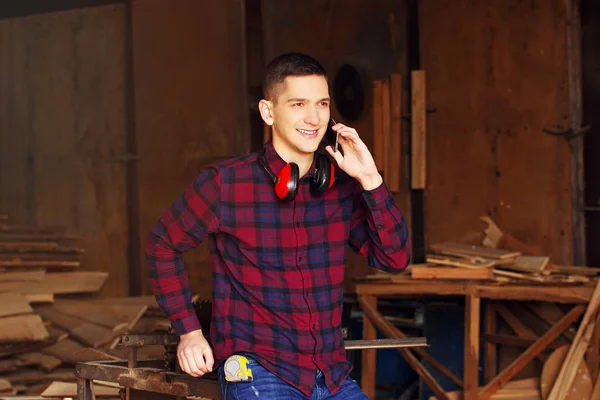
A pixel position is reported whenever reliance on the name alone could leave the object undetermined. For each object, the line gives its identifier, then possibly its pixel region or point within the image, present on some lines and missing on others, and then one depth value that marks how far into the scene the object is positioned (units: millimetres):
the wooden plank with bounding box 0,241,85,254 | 9047
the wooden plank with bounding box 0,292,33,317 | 7859
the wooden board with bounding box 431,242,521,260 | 7066
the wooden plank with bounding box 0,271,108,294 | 8625
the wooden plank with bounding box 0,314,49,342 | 7634
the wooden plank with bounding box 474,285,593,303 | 6602
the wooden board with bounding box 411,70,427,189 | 8227
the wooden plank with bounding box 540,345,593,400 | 6441
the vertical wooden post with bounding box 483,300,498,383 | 7787
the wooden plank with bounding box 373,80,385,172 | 8398
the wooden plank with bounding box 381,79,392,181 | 8359
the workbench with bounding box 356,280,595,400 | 6656
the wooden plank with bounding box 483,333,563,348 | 7332
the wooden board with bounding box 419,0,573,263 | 7742
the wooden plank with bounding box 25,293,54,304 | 8516
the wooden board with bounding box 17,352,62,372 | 7703
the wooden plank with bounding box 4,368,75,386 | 7574
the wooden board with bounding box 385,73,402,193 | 8336
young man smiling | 3250
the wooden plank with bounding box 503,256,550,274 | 6831
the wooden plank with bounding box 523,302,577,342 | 7297
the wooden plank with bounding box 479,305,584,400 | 6750
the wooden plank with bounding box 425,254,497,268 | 6862
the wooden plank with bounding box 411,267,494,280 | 6809
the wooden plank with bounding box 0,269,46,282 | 8695
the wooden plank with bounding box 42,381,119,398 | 5488
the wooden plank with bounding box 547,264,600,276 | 6938
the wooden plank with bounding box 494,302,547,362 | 7434
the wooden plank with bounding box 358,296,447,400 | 7035
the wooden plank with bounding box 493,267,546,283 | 6715
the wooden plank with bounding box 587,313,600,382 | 6531
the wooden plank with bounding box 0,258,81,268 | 8930
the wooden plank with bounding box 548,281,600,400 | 6430
